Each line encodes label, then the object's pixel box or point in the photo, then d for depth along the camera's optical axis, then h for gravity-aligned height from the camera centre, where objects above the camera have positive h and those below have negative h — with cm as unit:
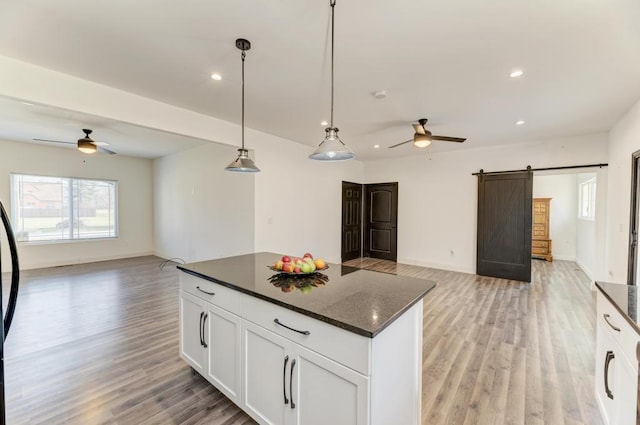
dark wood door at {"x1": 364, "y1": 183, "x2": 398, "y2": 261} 706 -34
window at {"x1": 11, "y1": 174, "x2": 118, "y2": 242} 589 -7
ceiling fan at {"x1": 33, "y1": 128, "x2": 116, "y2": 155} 456 +102
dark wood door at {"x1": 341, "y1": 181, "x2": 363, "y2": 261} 695 -34
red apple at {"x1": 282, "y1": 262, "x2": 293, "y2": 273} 197 -43
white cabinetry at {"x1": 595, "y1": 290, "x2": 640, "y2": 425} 133 -86
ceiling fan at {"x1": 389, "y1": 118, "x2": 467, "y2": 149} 380 +101
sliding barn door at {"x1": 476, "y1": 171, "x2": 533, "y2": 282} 517 -31
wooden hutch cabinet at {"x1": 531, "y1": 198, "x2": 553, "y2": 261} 712 -47
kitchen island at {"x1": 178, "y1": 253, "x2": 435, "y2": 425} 126 -74
